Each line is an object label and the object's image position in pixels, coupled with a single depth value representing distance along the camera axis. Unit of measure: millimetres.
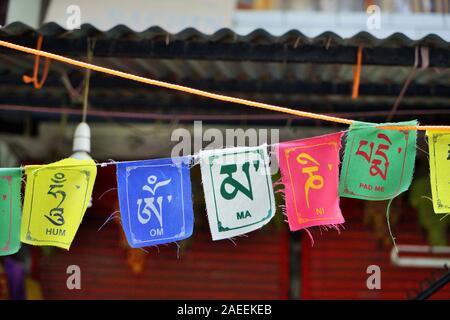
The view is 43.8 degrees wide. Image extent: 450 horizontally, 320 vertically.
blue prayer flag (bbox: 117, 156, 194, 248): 3965
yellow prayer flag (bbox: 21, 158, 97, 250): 4055
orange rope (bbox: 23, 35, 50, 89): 4750
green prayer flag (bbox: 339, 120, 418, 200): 3820
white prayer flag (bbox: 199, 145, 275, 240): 3922
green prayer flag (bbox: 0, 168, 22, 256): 4098
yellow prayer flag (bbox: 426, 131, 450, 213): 3834
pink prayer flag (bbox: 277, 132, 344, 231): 3893
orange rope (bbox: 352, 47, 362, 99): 4574
